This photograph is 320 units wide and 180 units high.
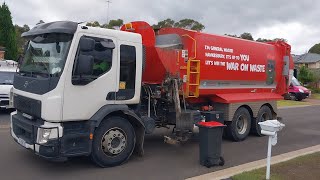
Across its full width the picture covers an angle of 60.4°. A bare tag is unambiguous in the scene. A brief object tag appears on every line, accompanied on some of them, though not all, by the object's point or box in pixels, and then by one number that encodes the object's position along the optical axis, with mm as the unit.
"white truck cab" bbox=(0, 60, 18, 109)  11058
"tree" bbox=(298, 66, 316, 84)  32104
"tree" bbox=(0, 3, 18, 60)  33041
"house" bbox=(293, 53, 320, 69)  60696
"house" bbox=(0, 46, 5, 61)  28113
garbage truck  4942
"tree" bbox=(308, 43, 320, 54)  83524
